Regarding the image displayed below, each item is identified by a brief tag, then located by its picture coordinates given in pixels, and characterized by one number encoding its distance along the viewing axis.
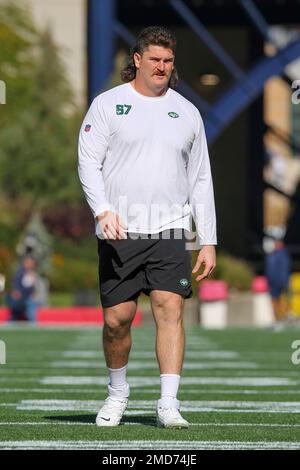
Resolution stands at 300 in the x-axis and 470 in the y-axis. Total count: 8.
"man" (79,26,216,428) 8.34
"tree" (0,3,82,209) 60.72
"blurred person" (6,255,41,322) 27.19
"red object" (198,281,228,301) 29.70
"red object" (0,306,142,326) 28.88
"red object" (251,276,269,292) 32.28
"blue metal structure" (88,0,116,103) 35.41
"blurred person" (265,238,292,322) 28.59
